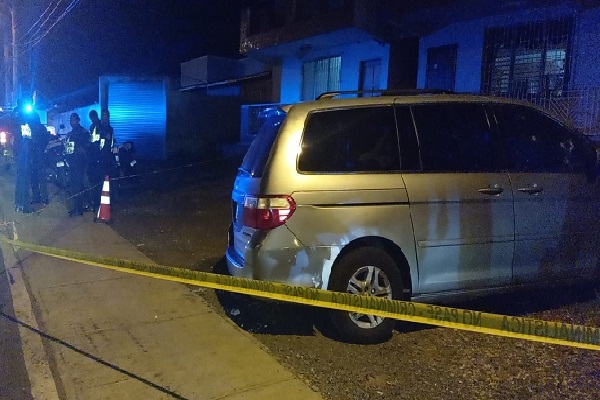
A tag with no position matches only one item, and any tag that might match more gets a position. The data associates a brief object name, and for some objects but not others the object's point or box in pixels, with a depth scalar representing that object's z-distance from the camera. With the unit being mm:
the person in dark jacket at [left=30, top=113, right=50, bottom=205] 10500
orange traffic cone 9445
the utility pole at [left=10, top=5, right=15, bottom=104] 14420
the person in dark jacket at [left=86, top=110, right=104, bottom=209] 10836
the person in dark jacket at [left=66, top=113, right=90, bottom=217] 10336
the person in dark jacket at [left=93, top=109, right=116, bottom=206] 11211
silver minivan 4195
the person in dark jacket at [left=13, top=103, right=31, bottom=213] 10242
